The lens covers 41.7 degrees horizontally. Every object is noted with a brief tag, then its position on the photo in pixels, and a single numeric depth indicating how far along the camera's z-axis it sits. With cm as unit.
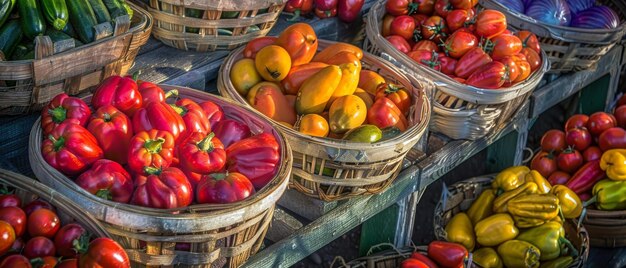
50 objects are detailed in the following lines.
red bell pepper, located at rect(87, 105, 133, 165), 234
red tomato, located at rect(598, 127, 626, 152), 377
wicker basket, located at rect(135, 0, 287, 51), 308
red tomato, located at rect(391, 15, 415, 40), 357
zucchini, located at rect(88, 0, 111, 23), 275
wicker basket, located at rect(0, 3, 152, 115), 249
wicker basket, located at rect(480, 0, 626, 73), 389
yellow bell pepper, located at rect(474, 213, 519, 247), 339
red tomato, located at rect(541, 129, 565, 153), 394
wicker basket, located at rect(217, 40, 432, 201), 260
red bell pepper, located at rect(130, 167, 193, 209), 214
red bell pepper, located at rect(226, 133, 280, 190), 239
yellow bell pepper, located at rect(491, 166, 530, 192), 358
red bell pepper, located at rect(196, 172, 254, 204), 219
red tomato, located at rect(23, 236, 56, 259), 197
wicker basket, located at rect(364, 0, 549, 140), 326
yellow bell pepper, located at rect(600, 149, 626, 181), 366
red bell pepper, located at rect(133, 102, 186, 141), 239
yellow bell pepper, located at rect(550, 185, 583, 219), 356
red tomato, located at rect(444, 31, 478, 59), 346
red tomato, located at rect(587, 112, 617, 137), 388
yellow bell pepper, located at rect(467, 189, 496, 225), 354
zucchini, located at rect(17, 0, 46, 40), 263
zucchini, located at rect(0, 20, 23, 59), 258
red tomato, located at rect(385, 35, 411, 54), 347
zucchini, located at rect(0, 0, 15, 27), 261
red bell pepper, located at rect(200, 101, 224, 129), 260
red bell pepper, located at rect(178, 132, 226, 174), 230
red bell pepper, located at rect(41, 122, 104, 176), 223
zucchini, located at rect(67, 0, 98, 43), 269
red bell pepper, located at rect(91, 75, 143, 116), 247
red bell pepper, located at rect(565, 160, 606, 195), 376
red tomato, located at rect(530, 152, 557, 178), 390
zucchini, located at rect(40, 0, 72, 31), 267
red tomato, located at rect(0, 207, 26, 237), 200
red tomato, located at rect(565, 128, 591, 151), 387
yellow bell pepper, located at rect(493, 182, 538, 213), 347
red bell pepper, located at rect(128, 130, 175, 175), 225
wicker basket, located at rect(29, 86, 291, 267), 209
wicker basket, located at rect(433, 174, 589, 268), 339
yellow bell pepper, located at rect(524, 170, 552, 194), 357
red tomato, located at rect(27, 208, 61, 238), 204
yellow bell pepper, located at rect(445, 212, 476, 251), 342
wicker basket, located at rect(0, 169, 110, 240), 203
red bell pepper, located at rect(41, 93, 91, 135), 234
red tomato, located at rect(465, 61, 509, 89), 327
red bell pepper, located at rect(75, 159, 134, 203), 217
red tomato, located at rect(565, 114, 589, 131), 396
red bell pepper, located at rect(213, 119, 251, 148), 255
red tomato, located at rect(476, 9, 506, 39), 353
